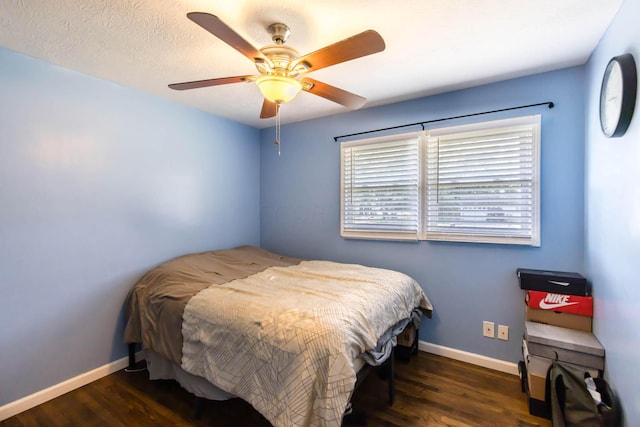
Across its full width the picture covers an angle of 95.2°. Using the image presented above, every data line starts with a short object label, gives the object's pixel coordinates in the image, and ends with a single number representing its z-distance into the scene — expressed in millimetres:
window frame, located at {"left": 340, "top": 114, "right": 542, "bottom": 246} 2215
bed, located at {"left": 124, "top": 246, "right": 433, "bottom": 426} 1383
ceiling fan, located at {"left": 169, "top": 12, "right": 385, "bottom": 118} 1245
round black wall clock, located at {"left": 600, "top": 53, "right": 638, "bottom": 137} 1338
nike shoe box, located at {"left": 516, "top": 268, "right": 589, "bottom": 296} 1948
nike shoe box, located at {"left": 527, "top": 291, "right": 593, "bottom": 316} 1915
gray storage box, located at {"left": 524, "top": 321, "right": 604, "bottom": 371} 1697
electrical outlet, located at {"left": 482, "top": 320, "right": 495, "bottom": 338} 2434
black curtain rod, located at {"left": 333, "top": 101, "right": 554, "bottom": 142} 2200
